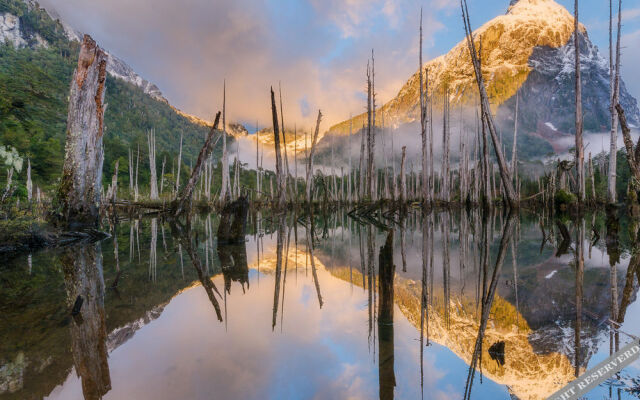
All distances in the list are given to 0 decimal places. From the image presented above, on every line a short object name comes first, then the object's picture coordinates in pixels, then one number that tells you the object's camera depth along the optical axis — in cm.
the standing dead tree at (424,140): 1534
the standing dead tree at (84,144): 711
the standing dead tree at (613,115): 1251
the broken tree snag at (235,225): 637
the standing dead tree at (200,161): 1023
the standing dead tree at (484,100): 992
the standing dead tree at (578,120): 1152
